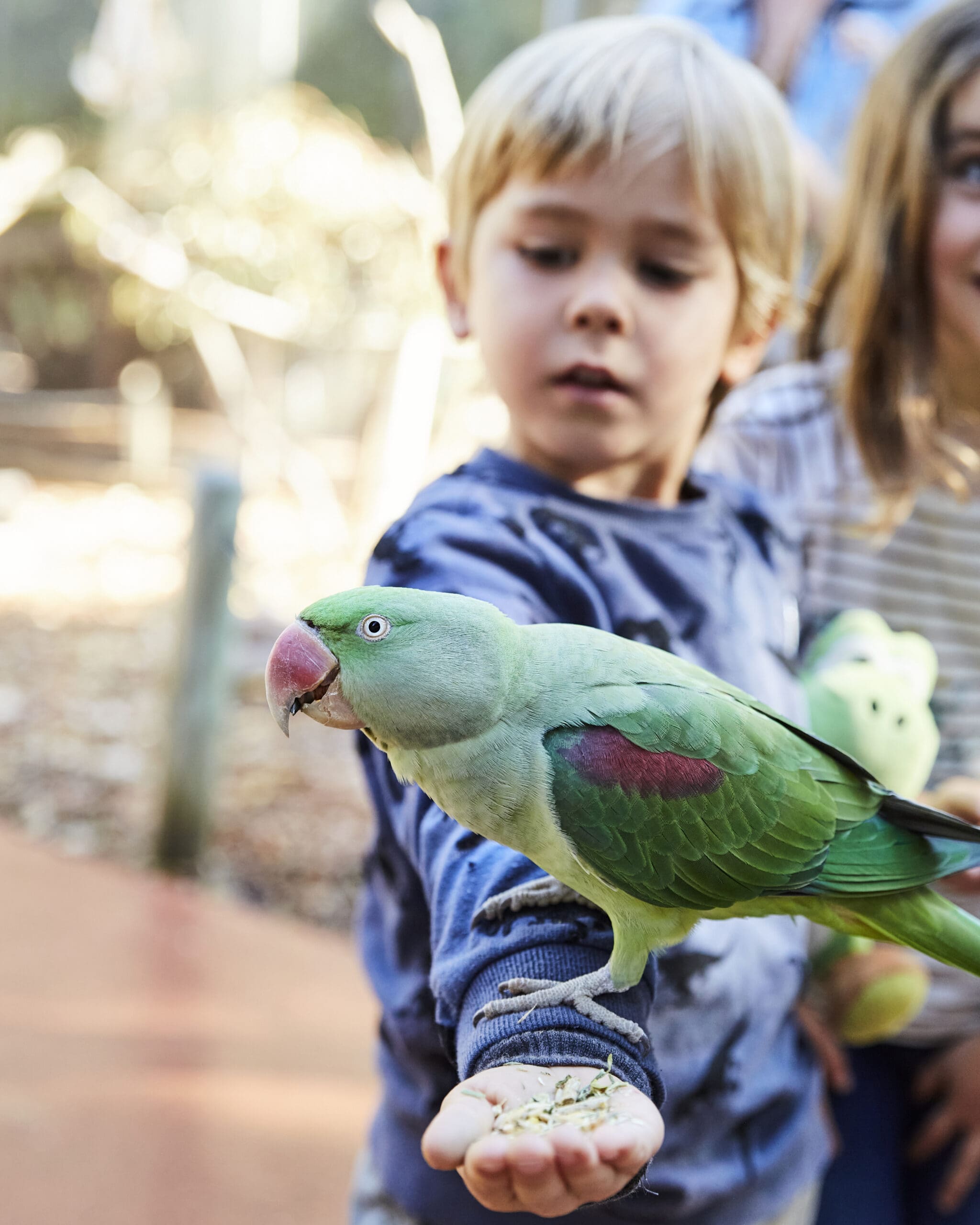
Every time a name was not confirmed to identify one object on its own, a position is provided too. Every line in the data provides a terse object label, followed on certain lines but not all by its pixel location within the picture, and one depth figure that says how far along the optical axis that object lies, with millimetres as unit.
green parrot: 505
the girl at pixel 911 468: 1062
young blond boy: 761
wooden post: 2377
